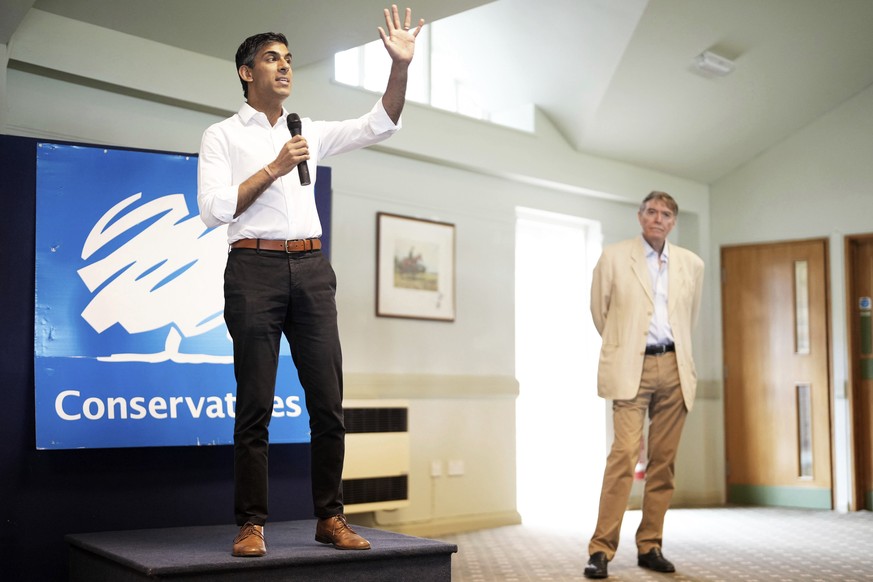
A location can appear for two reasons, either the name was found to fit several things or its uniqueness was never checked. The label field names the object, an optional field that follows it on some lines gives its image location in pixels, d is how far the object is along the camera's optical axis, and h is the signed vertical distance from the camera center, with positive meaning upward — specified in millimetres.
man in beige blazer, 3998 -14
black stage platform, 2482 -561
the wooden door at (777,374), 6969 -130
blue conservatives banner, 3488 +189
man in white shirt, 2570 +230
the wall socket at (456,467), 5879 -672
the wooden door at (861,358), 6793 -13
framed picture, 5664 +562
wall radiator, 5148 -531
